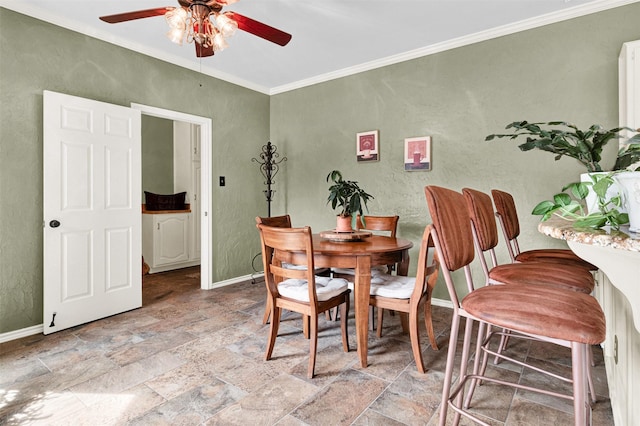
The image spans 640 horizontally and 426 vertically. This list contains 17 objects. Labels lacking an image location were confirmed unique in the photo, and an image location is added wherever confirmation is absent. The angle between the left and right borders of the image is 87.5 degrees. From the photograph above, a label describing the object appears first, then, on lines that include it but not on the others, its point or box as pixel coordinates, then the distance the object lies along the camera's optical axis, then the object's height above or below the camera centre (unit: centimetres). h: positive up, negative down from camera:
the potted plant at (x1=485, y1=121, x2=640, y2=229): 84 +7
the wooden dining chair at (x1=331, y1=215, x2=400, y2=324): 270 -17
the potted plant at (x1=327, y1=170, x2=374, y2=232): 262 +6
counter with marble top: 74 -21
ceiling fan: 197 +116
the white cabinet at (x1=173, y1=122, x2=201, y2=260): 543 +71
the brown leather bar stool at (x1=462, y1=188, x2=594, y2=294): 151 -30
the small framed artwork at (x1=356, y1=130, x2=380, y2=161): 379 +73
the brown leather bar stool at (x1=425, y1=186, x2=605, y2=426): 98 -33
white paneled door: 270 -1
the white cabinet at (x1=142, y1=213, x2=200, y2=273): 483 -45
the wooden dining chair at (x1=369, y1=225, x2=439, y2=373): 201 -53
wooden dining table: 207 -34
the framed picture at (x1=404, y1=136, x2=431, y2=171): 343 +59
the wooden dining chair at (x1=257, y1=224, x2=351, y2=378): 196 -50
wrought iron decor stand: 451 +63
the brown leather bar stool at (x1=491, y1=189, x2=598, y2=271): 200 -18
